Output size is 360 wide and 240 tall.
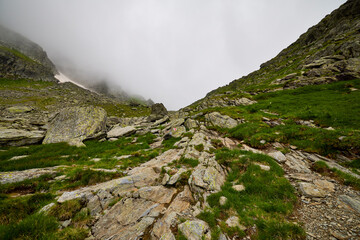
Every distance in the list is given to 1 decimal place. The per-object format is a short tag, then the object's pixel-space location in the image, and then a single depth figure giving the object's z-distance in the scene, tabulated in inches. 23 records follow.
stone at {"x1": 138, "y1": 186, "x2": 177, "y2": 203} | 269.3
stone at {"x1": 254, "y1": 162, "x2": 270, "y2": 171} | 323.6
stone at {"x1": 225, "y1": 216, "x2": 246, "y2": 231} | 202.1
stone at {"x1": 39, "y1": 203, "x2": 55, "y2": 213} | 202.5
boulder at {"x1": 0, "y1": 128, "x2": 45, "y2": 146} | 578.5
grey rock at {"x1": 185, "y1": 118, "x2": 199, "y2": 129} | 807.9
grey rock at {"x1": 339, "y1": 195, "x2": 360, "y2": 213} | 203.7
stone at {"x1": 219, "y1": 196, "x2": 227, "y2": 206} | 246.6
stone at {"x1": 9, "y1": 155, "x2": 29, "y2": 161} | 404.8
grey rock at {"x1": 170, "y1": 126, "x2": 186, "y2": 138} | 720.3
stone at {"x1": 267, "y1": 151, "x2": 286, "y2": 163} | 363.3
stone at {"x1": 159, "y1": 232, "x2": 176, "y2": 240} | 183.0
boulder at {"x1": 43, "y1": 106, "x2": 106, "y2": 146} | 687.1
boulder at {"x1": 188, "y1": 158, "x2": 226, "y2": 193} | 289.6
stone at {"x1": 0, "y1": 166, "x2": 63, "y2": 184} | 278.1
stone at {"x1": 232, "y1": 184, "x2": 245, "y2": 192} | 282.1
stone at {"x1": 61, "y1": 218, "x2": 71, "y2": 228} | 193.9
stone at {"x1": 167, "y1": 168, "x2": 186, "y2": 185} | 306.3
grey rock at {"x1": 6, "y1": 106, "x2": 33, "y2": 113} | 1606.5
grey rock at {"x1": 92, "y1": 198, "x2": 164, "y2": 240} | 196.8
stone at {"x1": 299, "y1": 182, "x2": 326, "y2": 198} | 237.2
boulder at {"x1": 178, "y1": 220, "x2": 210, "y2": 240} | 183.5
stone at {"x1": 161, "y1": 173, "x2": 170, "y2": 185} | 310.0
